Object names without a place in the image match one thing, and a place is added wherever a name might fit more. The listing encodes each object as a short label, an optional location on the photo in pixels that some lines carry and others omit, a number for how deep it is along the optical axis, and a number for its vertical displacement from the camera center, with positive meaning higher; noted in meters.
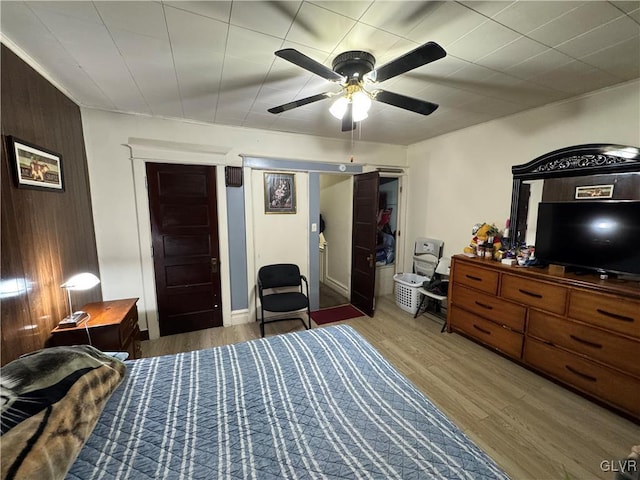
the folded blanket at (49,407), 0.76 -0.70
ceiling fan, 1.19 +0.73
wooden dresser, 1.72 -0.94
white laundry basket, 3.46 -1.13
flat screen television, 1.87 -0.20
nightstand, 1.74 -0.85
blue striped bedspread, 0.89 -0.90
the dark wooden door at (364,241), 3.33 -0.42
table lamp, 1.76 -0.52
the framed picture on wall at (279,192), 3.26 +0.25
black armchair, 2.83 -0.96
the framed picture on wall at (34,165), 1.46 +0.30
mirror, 1.98 +0.33
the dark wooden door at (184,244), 2.77 -0.38
